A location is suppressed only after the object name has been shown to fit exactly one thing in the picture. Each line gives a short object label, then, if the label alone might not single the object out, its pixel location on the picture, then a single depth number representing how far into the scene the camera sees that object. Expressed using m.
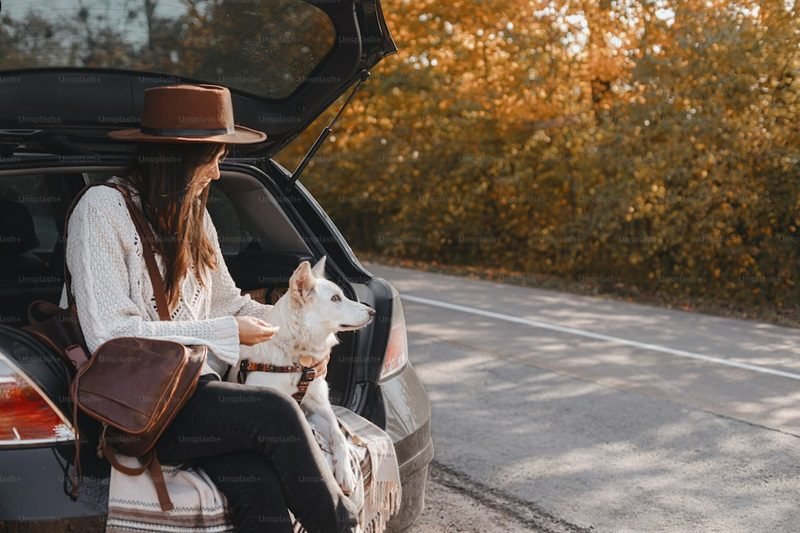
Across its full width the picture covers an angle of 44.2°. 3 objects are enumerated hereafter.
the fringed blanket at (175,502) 2.75
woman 2.93
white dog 3.34
